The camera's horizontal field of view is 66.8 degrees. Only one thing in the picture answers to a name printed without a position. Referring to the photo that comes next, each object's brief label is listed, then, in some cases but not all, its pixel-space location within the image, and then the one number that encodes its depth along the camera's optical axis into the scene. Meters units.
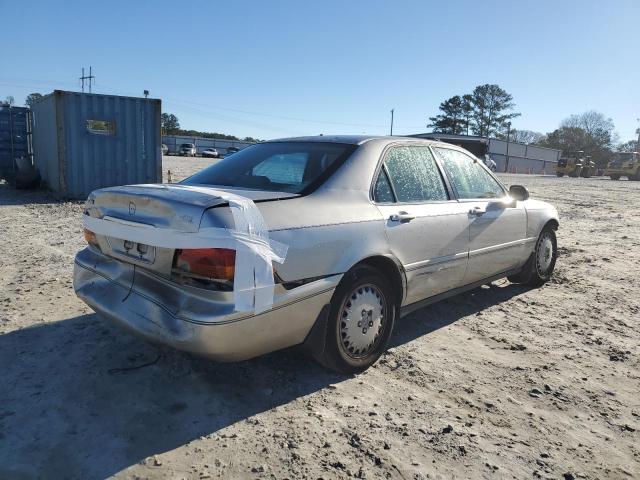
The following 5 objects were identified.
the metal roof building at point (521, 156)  66.31
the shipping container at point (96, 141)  11.50
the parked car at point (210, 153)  57.84
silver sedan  2.44
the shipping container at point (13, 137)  14.04
